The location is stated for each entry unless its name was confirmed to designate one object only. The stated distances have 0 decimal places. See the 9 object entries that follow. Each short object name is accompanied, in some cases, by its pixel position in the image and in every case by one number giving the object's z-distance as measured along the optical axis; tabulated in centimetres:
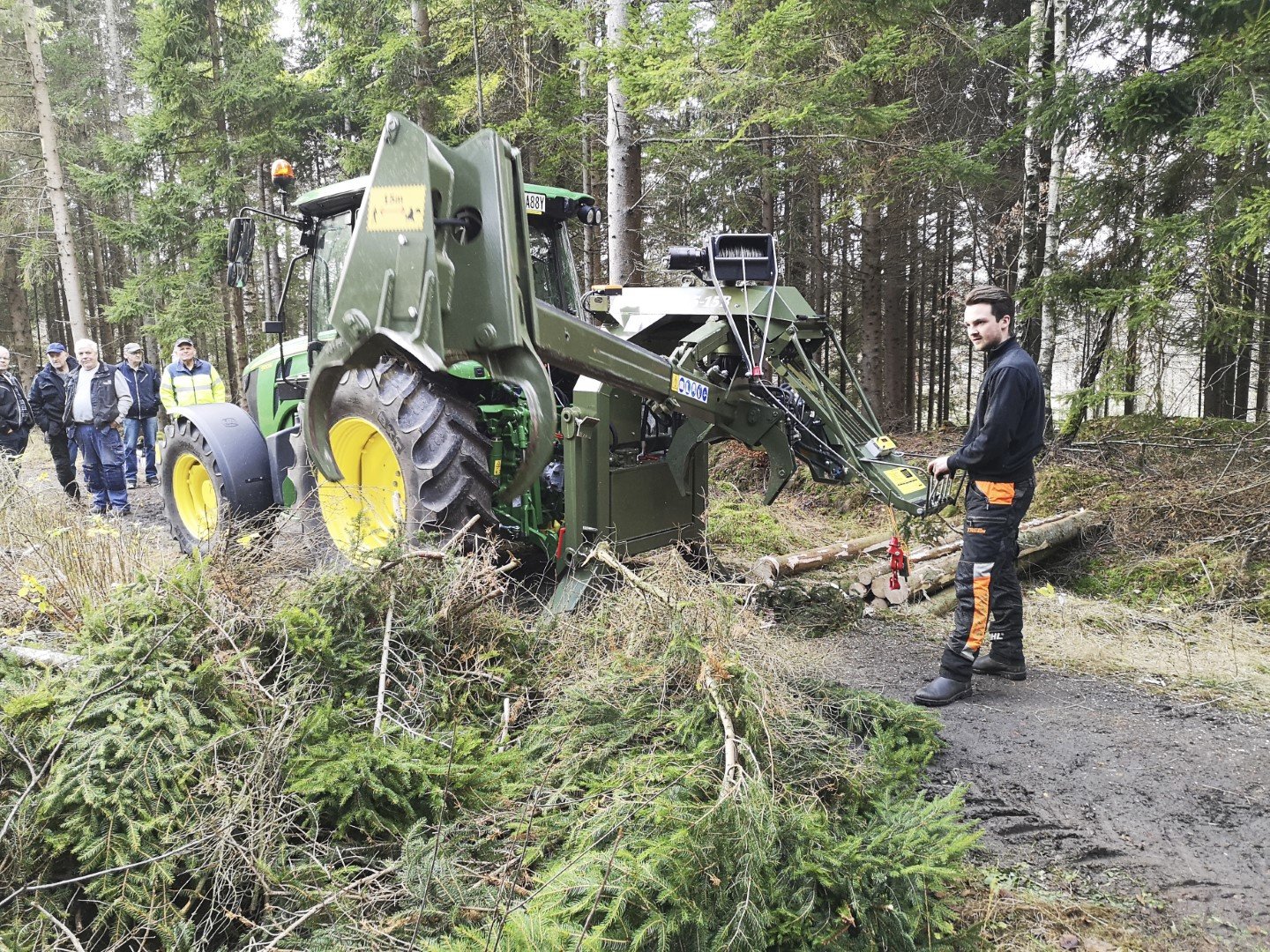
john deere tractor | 373
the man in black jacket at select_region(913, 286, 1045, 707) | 412
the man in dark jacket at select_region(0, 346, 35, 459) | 866
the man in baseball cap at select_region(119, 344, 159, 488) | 983
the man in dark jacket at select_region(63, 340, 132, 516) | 882
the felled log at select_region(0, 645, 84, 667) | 269
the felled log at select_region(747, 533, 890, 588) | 577
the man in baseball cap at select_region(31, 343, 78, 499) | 912
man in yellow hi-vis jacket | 899
